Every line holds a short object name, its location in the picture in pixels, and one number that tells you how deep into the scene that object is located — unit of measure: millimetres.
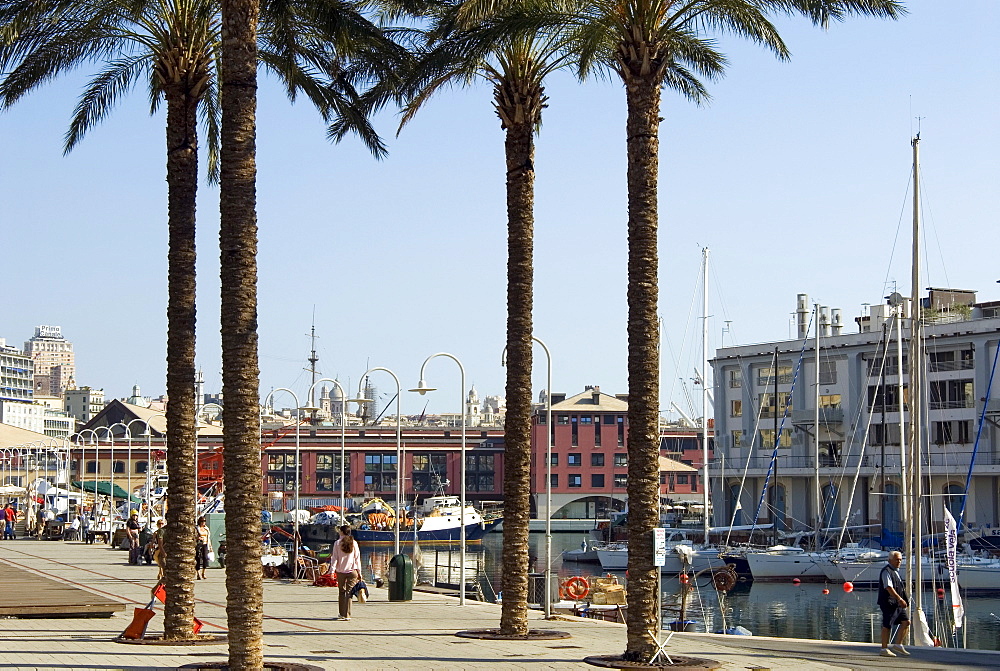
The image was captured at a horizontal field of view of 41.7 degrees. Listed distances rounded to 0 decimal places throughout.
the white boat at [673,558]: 68750
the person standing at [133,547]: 44969
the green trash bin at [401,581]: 29719
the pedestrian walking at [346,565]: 24719
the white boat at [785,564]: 66438
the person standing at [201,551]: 37719
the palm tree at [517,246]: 21375
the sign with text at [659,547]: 17594
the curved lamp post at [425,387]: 31184
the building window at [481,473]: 141375
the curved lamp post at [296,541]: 37356
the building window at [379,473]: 139875
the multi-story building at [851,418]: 78312
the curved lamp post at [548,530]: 25312
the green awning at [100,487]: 86000
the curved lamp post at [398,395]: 34500
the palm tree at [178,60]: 20109
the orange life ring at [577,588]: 30984
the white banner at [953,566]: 32594
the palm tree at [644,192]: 17812
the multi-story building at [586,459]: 135125
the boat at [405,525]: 99188
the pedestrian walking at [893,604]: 21219
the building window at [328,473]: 136625
